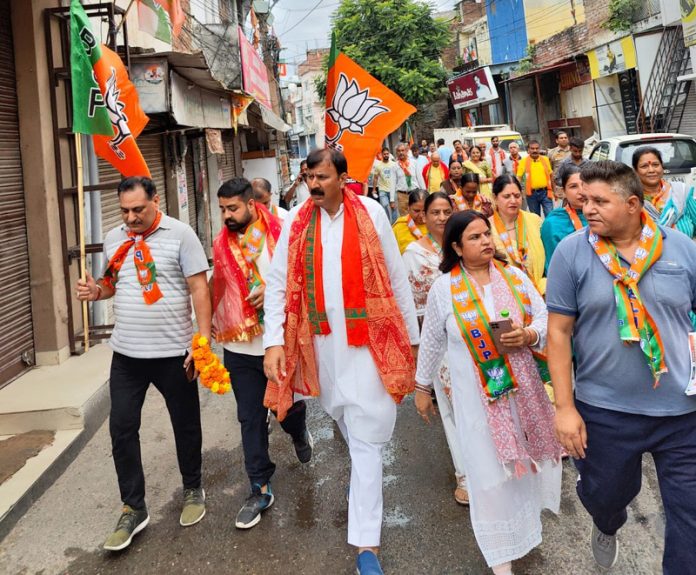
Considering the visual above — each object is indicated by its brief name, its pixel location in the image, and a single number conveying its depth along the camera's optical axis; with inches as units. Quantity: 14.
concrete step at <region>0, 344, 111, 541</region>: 139.3
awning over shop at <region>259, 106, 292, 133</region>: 557.3
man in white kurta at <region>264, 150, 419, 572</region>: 109.0
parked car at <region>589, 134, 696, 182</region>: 356.3
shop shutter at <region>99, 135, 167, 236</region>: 272.8
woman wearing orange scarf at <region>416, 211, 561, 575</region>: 103.0
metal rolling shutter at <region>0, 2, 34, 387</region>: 195.0
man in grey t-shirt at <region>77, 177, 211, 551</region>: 123.5
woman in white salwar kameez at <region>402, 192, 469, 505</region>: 152.4
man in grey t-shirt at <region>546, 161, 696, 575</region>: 84.1
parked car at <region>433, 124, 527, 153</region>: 692.7
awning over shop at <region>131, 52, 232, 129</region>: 279.6
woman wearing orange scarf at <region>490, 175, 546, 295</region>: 149.4
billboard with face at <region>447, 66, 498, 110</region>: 1086.4
